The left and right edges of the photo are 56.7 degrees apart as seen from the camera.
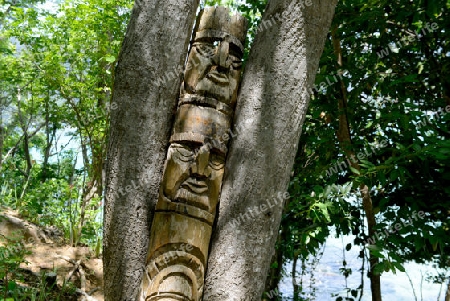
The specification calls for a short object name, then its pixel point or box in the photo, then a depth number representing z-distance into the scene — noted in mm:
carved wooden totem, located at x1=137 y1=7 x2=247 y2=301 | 1897
